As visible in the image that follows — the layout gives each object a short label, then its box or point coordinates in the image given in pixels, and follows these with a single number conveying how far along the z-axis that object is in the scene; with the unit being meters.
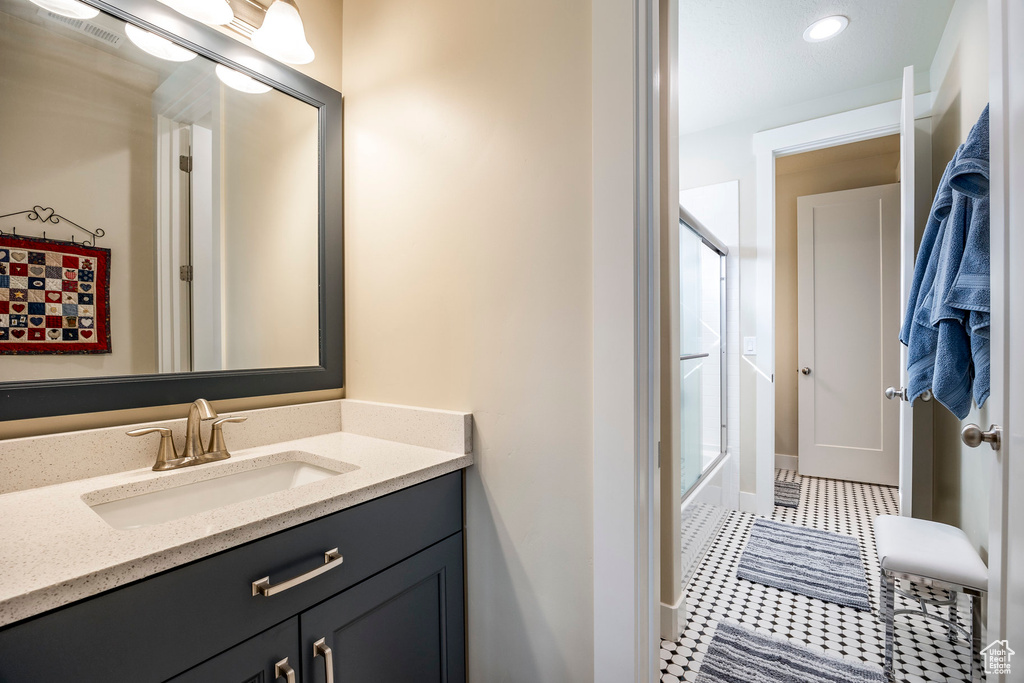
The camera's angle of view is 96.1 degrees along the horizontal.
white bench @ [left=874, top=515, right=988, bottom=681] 1.31
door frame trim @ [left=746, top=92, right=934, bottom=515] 2.70
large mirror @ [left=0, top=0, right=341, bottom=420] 0.94
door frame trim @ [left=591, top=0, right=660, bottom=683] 0.98
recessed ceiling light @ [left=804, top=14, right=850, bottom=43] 2.06
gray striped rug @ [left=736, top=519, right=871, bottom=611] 1.86
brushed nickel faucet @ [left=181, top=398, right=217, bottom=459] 1.10
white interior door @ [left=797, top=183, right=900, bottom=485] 3.18
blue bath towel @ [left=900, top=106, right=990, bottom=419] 1.17
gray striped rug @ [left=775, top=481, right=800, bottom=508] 2.94
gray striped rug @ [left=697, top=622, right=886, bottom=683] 1.38
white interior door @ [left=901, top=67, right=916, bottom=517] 1.68
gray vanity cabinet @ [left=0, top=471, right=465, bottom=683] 0.60
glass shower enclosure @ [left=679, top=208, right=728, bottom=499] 2.10
